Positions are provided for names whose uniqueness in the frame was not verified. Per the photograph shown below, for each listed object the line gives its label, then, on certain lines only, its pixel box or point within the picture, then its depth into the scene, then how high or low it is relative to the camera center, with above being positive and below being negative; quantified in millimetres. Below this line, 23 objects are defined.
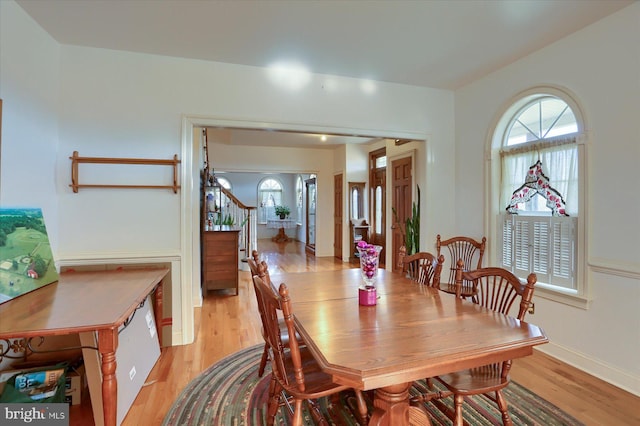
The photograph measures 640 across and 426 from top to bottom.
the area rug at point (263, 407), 1866 -1241
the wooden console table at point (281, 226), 11570 -516
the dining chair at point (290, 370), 1274 -806
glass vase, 1652 -315
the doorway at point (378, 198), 6641 +316
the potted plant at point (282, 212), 11578 +6
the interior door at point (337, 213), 7465 -24
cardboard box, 2006 -1125
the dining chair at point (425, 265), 2340 -404
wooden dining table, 1087 -518
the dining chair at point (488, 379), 1451 -812
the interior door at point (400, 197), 4859 +243
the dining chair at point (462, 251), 3322 -455
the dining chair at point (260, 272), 1789 -350
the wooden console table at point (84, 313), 1461 -519
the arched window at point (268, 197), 11812 +574
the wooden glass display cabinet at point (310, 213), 8914 -28
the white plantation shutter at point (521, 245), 3006 -328
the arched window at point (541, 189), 2608 +211
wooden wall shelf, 2668 +441
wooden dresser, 4434 -663
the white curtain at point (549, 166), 2615 +415
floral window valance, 2713 +179
